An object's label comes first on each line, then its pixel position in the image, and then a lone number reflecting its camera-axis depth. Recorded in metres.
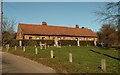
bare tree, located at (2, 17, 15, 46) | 19.78
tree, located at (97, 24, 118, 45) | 31.05
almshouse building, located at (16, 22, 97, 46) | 26.58
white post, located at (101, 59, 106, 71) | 6.19
